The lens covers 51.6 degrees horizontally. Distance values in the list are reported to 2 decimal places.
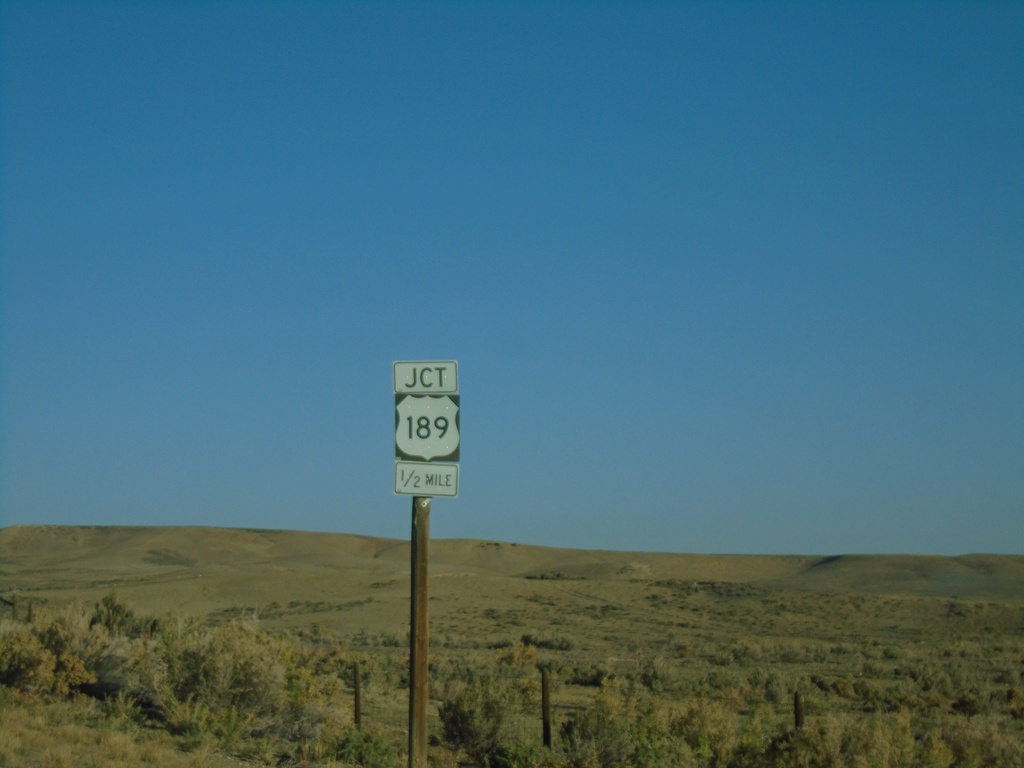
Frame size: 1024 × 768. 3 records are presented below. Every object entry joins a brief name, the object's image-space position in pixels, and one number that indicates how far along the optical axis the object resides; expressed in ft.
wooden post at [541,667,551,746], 53.21
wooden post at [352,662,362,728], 54.43
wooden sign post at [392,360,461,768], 30.89
